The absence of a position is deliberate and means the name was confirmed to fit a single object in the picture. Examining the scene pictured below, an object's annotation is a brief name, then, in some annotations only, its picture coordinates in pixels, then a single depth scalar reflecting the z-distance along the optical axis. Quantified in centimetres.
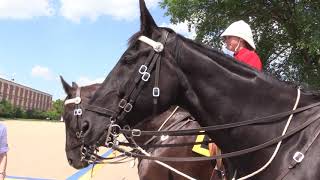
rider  277
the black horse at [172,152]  374
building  9109
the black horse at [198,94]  210
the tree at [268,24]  1388
